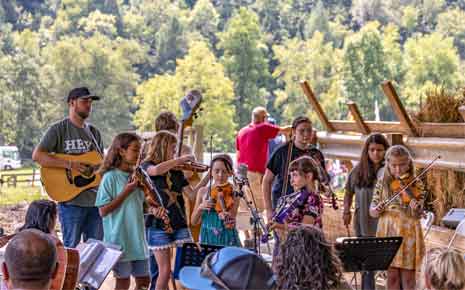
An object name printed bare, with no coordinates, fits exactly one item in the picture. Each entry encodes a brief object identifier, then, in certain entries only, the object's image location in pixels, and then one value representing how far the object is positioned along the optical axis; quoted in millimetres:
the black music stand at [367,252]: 5105
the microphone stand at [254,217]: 5551
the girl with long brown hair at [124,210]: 5566
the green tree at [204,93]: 67438
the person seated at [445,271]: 3277
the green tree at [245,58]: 76500
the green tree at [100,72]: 71875
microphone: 5961
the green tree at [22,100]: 65125
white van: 45312
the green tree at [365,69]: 72188
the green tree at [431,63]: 74188
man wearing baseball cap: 6355
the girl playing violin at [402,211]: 5973
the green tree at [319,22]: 89562
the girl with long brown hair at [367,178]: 6457
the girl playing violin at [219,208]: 6133
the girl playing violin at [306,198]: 5723
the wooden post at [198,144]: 9455
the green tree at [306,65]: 78219
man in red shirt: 10055
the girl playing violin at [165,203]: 6012
